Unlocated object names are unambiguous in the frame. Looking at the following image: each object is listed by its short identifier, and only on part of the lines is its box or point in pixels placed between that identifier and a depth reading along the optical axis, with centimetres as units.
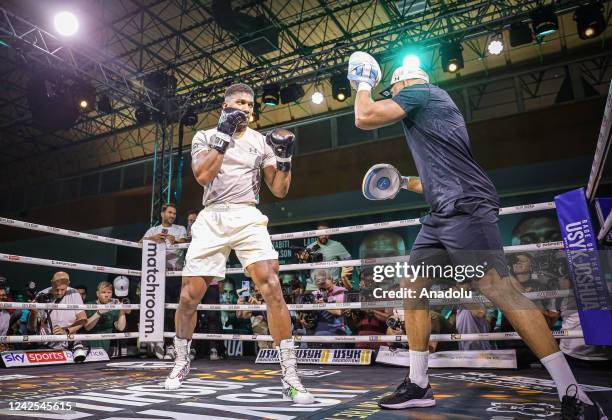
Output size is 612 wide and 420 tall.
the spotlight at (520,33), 737
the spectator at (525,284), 371
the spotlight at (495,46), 822
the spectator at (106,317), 470
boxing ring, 171
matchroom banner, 399
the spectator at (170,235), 469
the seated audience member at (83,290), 738
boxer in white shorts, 223
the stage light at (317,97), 994
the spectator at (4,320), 560
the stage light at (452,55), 800
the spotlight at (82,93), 904
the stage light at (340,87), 899
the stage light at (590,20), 685
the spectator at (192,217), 564
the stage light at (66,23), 743
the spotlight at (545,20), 686
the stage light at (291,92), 931
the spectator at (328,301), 467
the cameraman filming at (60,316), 448
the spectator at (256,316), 560
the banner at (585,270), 258
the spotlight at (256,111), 997
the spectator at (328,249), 550
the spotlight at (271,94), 916
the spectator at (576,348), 320
